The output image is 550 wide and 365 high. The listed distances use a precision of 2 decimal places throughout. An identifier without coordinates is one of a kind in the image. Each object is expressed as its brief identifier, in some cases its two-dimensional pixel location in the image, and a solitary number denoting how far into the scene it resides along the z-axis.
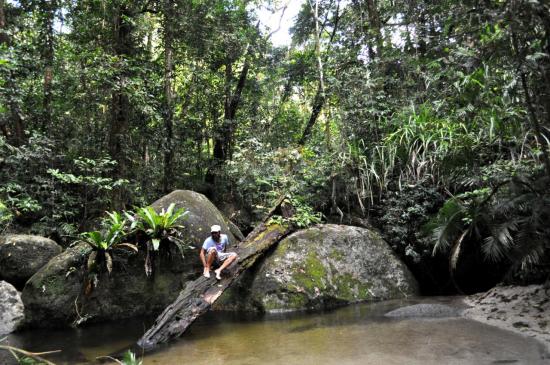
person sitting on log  7.18
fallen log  5.91
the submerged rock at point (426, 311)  6.24
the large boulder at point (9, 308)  7.38
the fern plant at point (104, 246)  7.57
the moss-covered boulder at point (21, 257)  8.59
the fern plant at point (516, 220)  4.37
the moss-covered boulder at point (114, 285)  7.57
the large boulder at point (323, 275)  7.77
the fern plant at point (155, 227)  7.98
